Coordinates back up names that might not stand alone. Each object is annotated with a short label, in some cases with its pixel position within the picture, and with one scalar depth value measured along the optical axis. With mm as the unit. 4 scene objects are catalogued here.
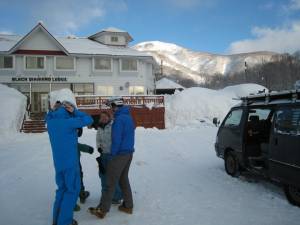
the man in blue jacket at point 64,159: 4582
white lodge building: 29016
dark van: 5695
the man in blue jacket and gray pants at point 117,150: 4977
